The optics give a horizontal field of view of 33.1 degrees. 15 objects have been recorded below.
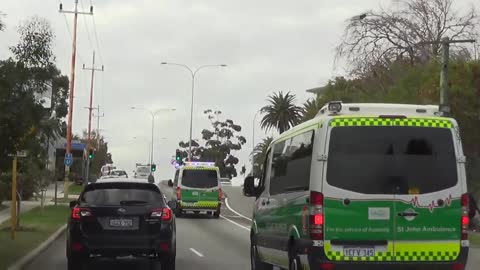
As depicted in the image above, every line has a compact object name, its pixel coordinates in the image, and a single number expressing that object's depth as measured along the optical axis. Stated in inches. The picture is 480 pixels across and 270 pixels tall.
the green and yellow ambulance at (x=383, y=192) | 367.2
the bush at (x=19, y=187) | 1094.5
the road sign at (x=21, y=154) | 599.3
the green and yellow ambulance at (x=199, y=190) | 1352.1
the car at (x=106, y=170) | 2796.3
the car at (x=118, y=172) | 2581.4
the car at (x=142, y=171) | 2935.5
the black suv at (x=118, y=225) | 520.4
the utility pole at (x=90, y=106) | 2630.4
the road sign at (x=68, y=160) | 1617.9
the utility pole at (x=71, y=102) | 1627.7
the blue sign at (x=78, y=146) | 3321.1
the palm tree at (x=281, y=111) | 3292.3
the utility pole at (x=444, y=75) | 987.3
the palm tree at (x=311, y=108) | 1907.0
